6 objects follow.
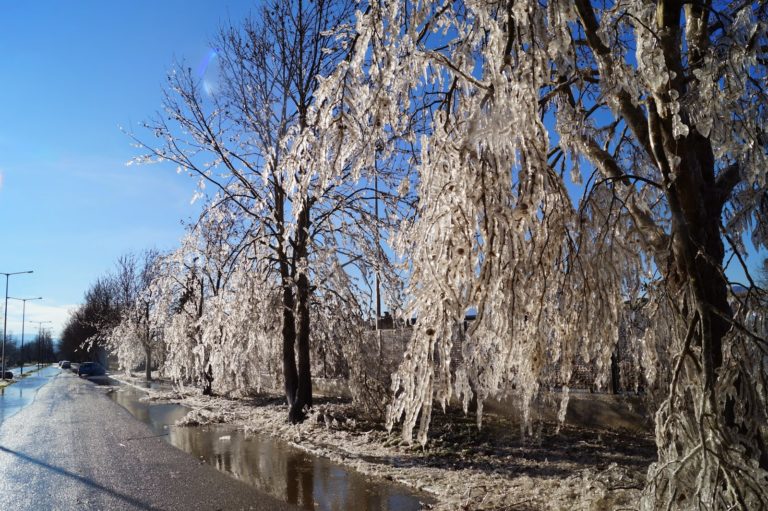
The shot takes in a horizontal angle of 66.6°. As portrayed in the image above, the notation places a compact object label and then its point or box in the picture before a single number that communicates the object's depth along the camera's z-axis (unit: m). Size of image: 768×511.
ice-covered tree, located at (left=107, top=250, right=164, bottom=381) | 31.14
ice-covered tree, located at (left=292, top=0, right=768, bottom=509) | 3.59
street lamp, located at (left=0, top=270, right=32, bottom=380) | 44.51
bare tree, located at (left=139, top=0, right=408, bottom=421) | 12.30
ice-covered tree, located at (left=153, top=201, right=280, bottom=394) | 12.81
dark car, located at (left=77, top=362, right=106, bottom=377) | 46.44
